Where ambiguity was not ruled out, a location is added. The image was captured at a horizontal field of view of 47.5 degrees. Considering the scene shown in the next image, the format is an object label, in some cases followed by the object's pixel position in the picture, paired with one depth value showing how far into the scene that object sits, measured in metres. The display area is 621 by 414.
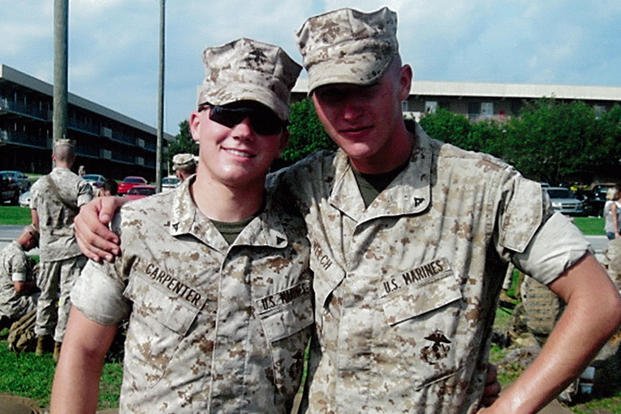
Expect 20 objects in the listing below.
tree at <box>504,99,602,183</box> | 40.75
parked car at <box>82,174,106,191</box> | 29.95
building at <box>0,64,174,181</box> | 46.50
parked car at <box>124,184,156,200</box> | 25.61
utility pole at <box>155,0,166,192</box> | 19.08
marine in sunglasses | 2.07
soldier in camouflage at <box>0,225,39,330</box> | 6.75
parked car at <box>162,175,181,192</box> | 33.18
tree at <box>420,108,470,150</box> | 45.44
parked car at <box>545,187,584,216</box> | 28.86
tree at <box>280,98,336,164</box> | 43.12
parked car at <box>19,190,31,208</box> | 25.38
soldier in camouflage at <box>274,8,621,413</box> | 2.00
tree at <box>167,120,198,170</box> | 47.91
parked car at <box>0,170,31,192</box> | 29.21
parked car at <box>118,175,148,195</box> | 30.23
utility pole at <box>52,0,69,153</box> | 6.00
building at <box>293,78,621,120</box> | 53.31
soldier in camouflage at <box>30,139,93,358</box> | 6.31
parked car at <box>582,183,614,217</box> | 30.98
